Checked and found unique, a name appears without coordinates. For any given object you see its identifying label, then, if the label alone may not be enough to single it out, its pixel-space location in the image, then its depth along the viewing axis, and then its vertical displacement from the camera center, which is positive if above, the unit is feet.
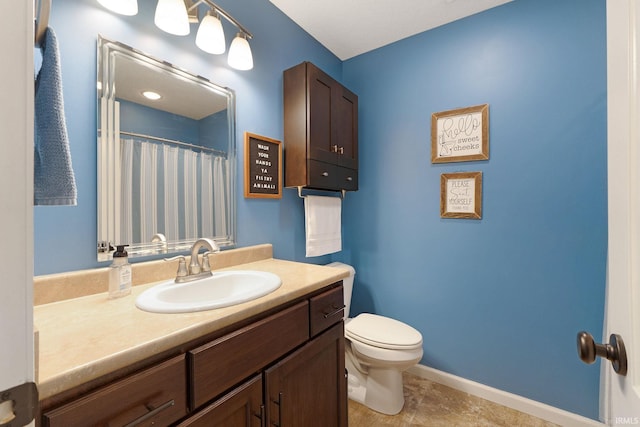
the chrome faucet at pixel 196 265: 3.44 -0.73
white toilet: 4.78 -2.73
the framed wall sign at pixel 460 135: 5.53 +1.67
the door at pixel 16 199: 0.95 +0.05
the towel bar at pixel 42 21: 1.41 +1.07
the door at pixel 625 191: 1.53 +0.12
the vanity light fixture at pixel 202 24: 3.24 +2.65
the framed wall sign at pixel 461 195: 5.60 +0.36
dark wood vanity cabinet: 1.78 -1.50
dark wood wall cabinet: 5.27 +1.75
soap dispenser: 2.88 -0.69
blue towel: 1.60 +0.49
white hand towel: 5.93 -0.29
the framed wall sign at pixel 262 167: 4.83 +0.88
